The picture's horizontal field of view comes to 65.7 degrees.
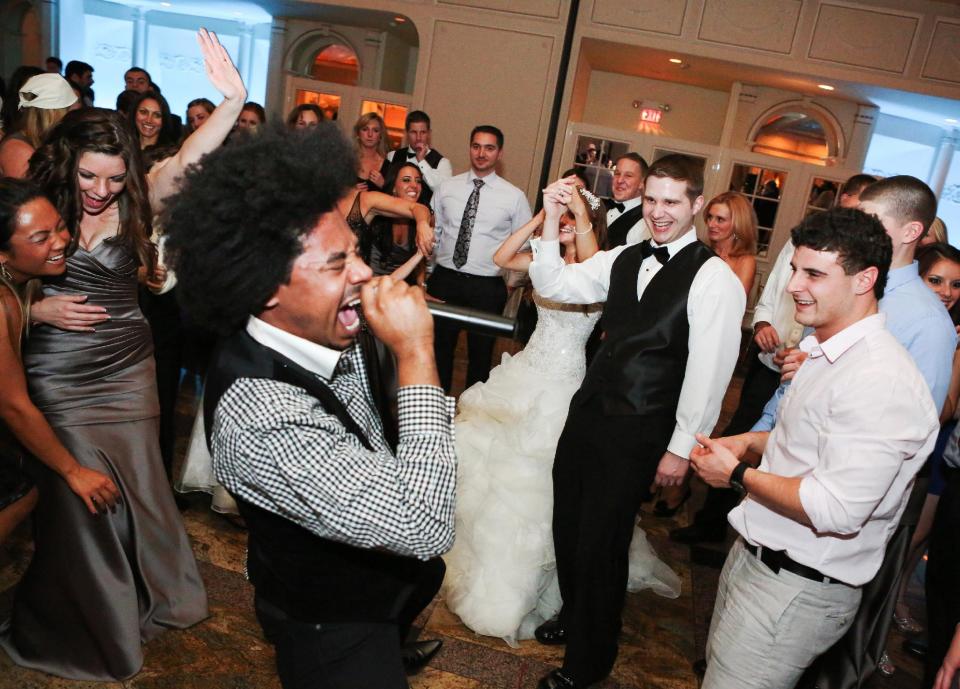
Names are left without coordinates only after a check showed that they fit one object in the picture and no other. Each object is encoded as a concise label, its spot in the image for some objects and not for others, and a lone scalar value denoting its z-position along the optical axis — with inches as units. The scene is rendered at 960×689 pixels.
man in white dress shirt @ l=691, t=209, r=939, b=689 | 58.4
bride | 104.3
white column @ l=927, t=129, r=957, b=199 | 374.3
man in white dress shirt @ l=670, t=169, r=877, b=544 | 126.8
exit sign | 394.3
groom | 84.1
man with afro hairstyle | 45.2
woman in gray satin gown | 83.3
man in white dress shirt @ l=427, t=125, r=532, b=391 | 182.5
